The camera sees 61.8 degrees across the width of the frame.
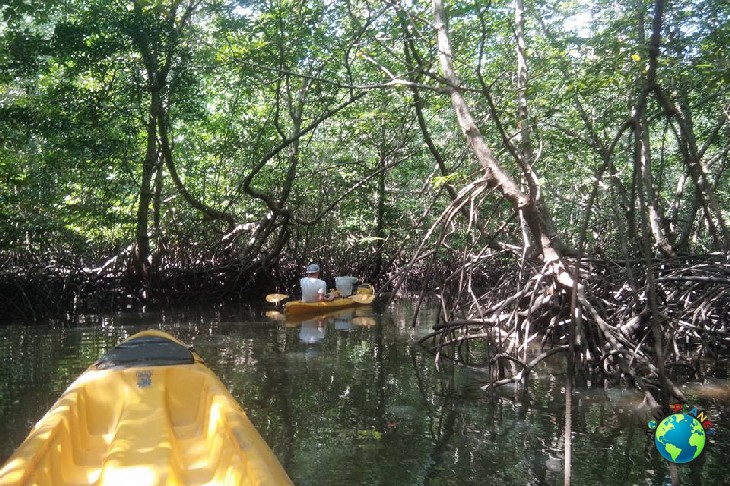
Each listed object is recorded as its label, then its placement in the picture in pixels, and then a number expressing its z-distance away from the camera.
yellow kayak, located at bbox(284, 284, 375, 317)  10.67
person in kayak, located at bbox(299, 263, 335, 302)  10.96
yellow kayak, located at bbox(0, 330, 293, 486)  2.84
